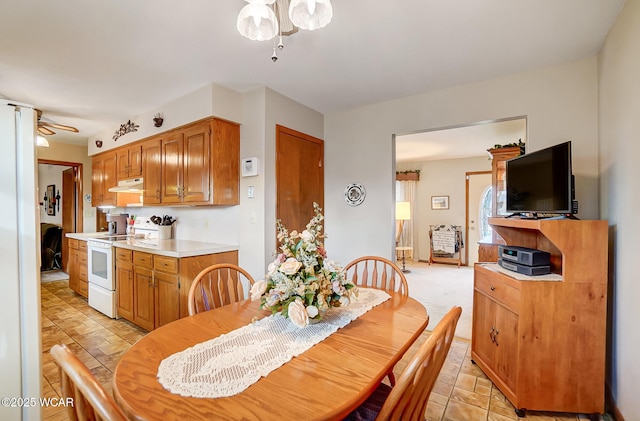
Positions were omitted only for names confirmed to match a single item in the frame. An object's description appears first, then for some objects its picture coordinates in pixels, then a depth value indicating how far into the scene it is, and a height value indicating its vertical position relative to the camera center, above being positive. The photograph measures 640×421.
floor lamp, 6.47 -0.11
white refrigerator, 1.33 -0.27
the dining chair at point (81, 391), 0.59 -0.39
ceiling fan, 3.24 +0.90
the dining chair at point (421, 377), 0.77 -0.48
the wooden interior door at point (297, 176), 2.99 +0.33
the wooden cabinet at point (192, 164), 2.85 +0.45
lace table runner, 0.86 -0.51
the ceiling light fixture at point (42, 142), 3.41 +0.76
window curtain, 7.12 -0.34
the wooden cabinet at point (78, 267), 3.84 -0.81
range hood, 3.68 +0.26
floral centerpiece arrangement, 1.23 -0.33
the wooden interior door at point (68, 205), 5.15 +0.03
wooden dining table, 0.76 -0.52
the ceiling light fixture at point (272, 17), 1.27 +0.83
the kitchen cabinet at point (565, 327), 1.73 -0.72
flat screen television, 1.84 +0.16
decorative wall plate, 3.34 +0.14
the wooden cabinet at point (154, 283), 2.60 -0.73
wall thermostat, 2.84 +0.39
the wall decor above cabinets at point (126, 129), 3.71 +1.00
